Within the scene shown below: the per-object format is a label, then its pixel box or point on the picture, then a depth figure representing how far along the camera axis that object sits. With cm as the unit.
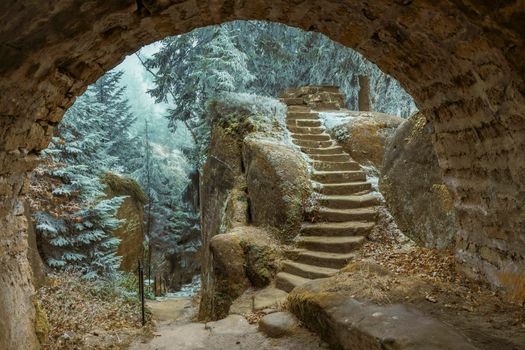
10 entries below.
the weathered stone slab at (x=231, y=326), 522
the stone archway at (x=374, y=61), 248
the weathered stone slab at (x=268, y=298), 589
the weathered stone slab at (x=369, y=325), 301
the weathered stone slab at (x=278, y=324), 472
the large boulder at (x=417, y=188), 571
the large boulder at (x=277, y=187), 780
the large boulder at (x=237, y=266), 686
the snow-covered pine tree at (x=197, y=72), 1319
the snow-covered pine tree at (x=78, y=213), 805
